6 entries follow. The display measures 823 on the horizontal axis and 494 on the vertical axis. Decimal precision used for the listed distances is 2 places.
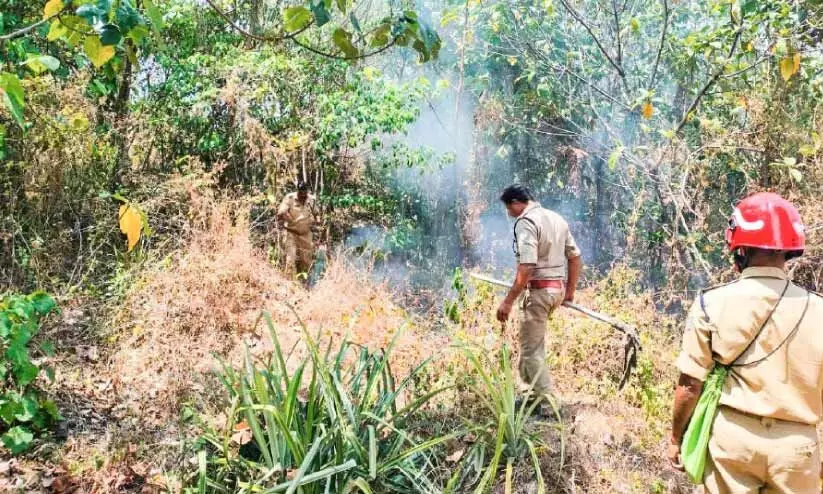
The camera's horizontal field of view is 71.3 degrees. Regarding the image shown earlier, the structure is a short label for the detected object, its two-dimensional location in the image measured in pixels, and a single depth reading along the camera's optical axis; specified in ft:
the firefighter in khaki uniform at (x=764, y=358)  6.31
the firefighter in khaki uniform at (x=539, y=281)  13.21
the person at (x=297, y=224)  24.61
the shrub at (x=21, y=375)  9.64
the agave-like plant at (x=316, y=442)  8.75
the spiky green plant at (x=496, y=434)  10.29
